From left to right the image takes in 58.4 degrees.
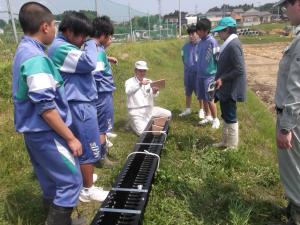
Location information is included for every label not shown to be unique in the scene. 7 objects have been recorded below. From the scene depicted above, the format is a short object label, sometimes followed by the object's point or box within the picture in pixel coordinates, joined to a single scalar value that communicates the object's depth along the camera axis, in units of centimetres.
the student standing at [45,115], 207
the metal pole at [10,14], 744
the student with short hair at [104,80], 350
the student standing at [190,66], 581
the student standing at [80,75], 260
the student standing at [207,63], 520
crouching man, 492
